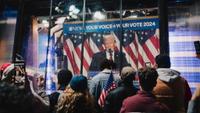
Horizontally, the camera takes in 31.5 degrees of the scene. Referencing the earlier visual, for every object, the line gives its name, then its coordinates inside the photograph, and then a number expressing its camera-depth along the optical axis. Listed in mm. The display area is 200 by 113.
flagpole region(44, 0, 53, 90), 8757
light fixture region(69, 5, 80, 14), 8781
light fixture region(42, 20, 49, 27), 8953
